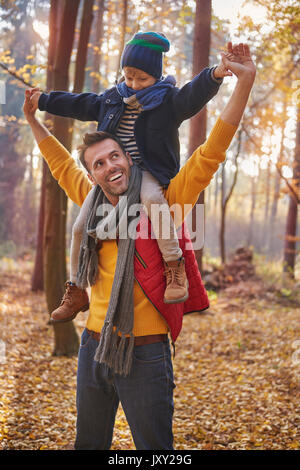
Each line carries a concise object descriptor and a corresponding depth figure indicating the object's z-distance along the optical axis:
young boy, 1.74
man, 1.74
